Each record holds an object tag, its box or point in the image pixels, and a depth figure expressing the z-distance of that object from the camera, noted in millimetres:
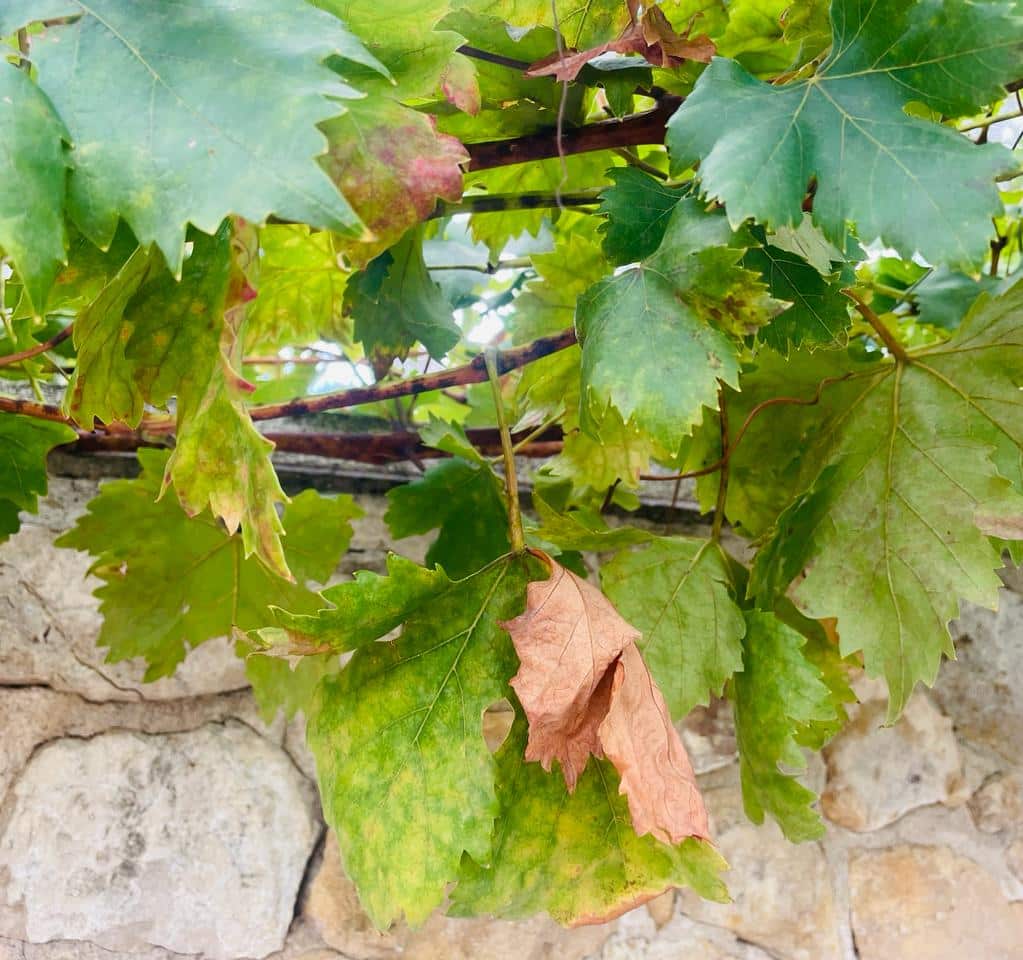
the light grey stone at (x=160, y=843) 826
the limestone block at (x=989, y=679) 1093
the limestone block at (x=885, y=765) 1072
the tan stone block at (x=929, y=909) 1040
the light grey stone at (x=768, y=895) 1015
